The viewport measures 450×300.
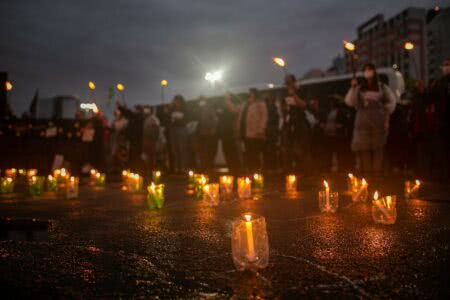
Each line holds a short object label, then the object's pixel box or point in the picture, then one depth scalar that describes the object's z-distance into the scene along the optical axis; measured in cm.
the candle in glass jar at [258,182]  738
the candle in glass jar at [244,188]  597
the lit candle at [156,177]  787
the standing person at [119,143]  1327
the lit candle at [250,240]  233
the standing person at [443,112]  752
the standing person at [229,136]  1134
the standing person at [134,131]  1300
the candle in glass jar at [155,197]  502
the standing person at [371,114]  798
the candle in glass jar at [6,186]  700
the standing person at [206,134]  1143
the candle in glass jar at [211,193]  514
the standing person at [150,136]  1291
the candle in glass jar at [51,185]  739
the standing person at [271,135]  1026
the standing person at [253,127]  994
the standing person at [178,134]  1196
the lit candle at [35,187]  661
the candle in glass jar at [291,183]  704
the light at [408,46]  975
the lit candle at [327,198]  452
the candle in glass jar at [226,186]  613
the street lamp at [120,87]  1389
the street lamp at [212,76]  1407
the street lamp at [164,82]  1647
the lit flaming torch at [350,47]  775
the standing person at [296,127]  950
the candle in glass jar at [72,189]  625
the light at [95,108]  1353
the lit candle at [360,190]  529
